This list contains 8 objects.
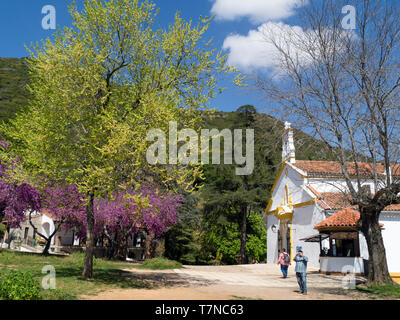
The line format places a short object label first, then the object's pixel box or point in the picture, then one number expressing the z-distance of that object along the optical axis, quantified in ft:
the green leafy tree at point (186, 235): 102.68
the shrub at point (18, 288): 24.72
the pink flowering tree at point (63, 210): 79.41
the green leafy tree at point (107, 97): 38.40
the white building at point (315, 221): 66.23
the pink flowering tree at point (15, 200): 75.05
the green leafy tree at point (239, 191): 112.16
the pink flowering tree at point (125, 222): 82.17
